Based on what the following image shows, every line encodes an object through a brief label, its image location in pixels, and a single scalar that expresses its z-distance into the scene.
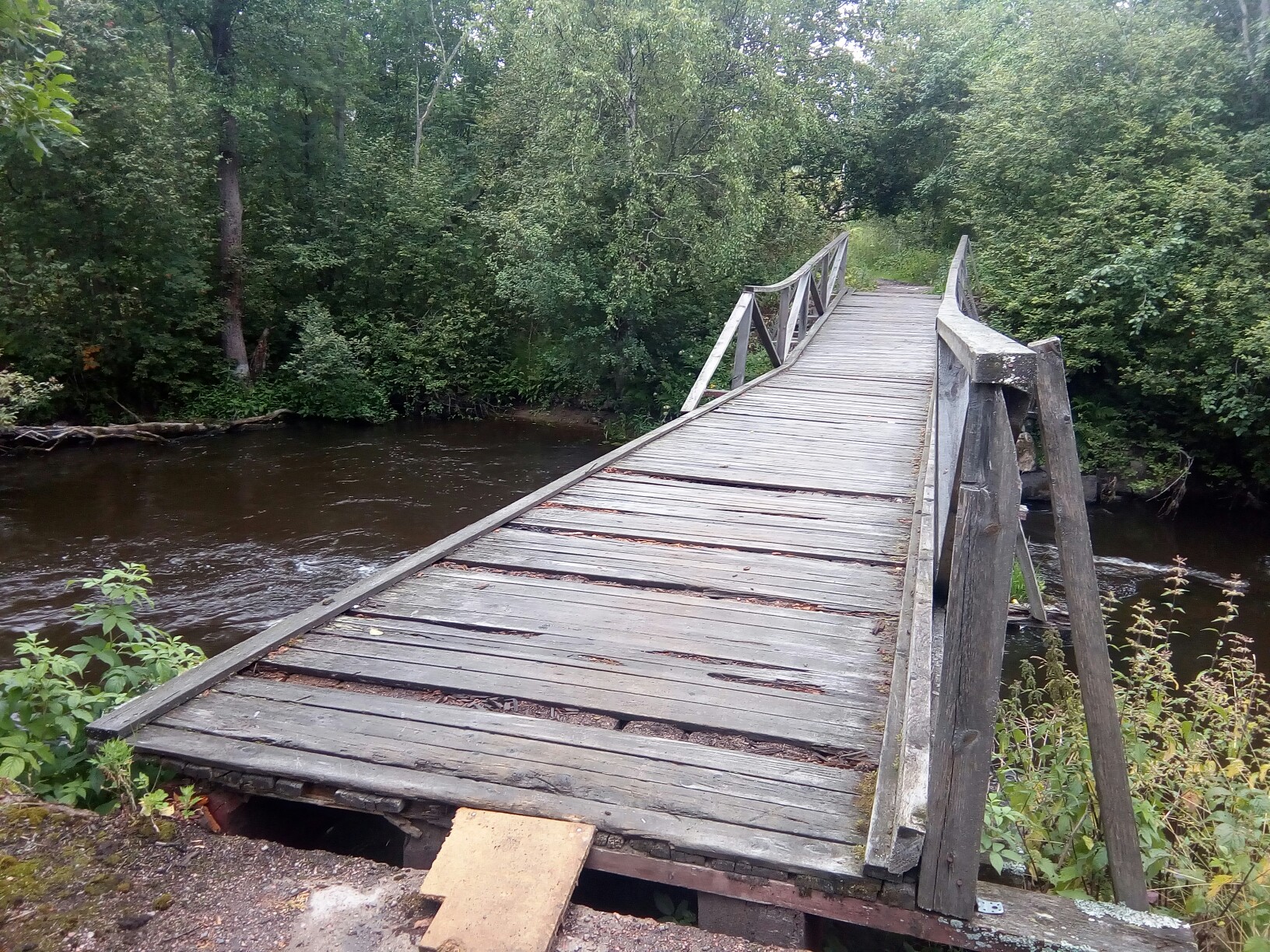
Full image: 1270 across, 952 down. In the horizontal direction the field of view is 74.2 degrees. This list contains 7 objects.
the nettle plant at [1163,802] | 2.48
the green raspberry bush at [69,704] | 2.46
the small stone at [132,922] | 1.85
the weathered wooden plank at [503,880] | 1.79
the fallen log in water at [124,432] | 12.42
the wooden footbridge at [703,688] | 1.92
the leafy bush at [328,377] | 15.62
